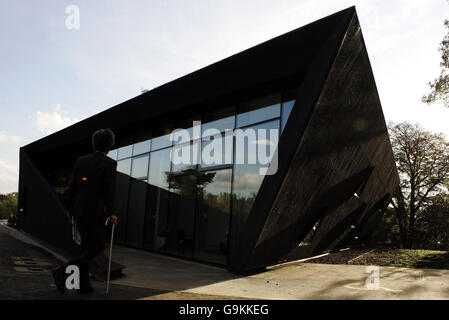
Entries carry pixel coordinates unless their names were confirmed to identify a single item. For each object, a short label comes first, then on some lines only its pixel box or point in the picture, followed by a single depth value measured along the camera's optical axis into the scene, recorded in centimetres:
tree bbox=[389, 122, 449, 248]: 2755
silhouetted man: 390
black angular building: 666
